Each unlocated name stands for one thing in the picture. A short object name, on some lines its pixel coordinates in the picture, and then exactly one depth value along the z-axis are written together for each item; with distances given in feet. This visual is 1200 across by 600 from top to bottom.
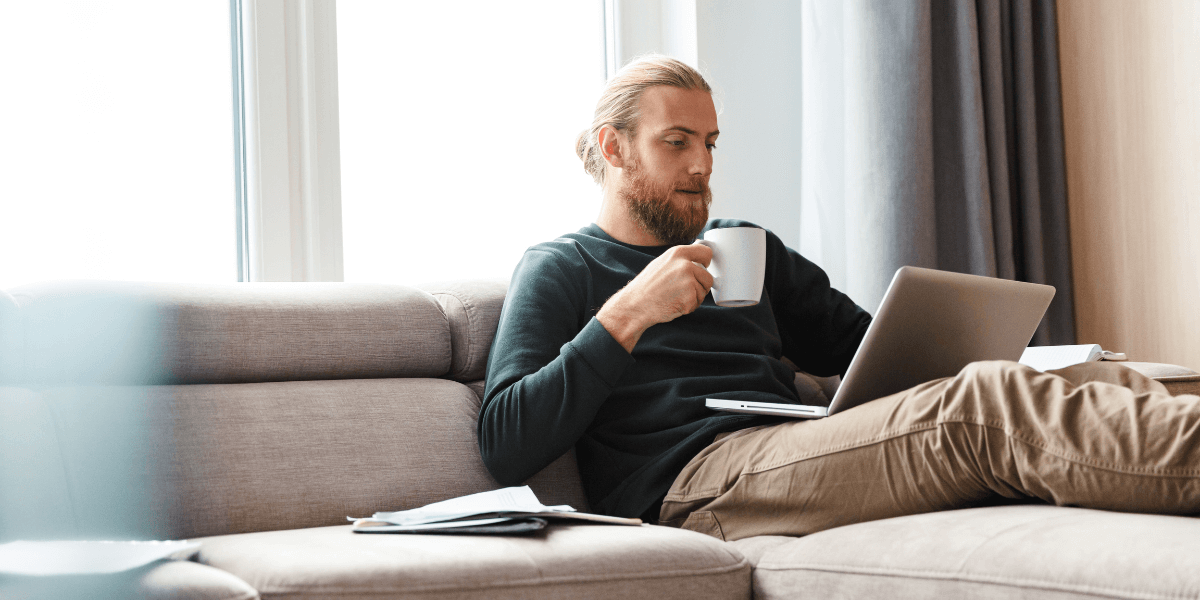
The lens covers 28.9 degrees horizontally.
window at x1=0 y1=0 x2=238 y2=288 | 10.50
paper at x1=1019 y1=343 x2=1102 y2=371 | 10.16
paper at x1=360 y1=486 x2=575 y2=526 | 8.78
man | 8.48
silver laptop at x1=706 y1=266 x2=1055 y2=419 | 9.07
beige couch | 8.16
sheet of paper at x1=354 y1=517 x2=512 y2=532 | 8.70
